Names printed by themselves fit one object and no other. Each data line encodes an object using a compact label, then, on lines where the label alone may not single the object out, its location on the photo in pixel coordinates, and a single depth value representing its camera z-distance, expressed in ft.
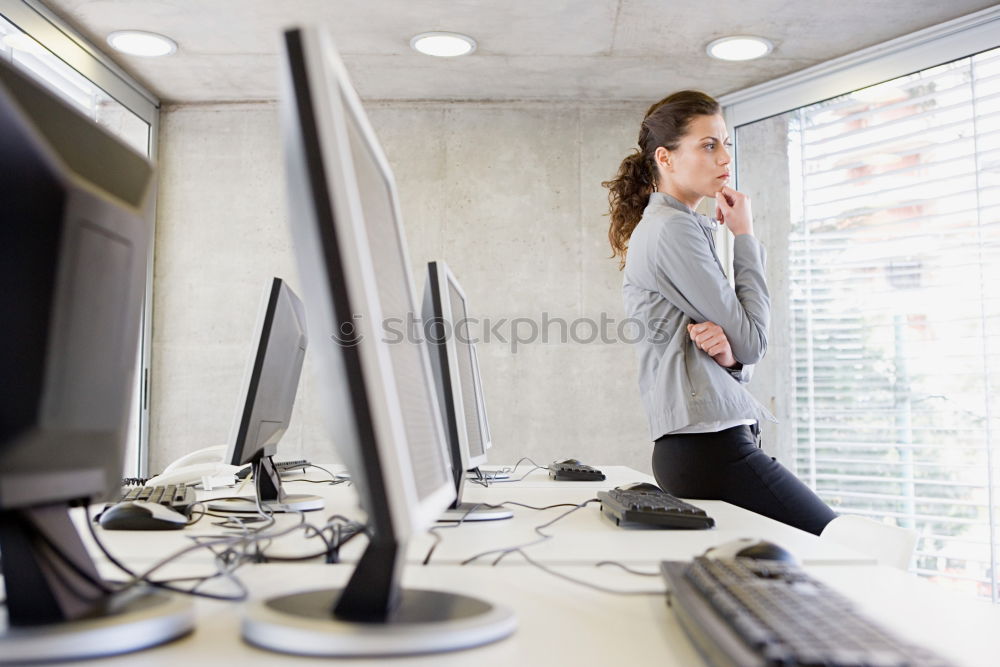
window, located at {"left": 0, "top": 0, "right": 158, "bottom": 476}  11.16
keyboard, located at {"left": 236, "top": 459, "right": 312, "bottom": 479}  7.98
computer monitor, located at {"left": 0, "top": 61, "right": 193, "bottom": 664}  2.03
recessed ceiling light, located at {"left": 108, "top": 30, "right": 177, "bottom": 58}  12.42
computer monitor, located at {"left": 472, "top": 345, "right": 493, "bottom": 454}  6.23
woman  6.25
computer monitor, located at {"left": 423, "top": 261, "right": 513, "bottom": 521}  4.53
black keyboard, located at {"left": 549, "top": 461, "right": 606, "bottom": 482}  8.10
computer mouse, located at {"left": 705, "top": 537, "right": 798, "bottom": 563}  2.93
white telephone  6.78
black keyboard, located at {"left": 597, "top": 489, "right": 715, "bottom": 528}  4.58
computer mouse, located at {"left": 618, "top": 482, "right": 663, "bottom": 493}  5.83
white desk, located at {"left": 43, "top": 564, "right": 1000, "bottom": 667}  2.14
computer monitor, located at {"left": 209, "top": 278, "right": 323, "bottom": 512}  4.79
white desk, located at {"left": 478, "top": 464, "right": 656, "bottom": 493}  7.55
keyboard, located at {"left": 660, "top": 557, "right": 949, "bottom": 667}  1.69
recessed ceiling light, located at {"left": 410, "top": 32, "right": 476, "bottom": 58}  12.35
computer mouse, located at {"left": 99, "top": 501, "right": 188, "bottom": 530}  4.44
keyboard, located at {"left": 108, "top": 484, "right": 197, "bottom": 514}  5.11
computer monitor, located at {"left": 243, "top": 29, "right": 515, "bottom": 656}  1.96
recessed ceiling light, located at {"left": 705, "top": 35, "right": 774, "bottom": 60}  12.38
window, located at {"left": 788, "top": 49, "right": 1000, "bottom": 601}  10.91
